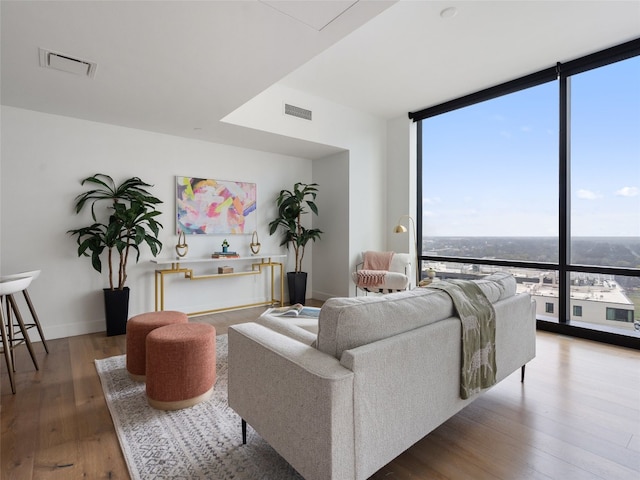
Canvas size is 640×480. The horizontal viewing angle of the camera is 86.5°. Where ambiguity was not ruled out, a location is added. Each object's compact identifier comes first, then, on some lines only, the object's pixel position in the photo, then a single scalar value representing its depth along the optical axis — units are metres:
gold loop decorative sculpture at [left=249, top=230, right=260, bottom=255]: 5.01
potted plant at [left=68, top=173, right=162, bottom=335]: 3.62
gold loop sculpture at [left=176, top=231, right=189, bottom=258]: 4.30
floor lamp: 5.11
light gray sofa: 1.20
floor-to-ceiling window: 3.46
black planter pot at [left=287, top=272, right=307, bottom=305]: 5.16
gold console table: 4.10
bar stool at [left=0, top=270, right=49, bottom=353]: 2.59
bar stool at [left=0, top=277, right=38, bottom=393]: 2.36
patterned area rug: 1.58
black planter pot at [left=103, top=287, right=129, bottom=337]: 3.66
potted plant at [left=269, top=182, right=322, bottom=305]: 5.14
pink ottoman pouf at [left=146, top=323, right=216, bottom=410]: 2.07
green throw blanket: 1.76
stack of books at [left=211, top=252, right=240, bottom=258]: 4.52
